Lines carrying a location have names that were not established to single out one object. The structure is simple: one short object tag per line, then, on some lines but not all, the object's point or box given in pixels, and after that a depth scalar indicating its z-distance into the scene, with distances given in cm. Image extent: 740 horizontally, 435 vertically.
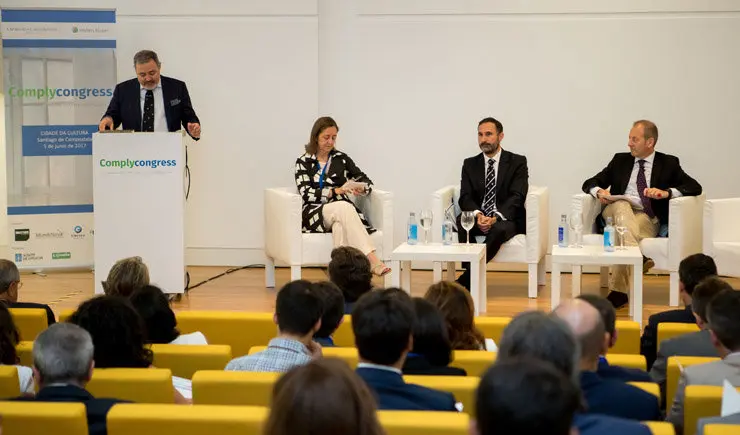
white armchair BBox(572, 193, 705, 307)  739
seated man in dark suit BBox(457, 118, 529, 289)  798
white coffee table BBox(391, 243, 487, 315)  687
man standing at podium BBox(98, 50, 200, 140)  750
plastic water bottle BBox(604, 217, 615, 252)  690
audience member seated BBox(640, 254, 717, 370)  455
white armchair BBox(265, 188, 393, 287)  768
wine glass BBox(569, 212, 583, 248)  721
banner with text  870
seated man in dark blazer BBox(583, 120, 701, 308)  755
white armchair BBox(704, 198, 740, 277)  725
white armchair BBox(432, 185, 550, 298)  769
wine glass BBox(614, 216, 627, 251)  704
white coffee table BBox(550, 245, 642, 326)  665
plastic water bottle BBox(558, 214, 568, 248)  718
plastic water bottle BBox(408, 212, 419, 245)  746
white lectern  702
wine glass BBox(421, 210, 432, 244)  736
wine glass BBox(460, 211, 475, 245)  732
